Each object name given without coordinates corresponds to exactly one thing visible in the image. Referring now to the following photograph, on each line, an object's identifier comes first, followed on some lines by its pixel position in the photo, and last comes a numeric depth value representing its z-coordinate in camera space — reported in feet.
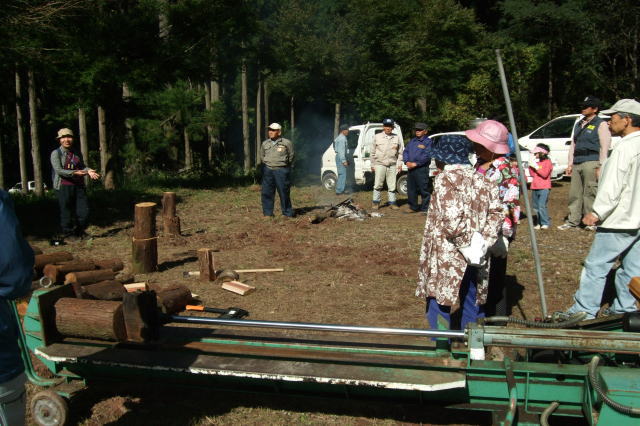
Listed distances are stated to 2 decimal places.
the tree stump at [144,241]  23.73
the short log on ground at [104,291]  15.34
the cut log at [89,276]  18.72
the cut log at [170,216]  29.96
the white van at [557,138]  47.39
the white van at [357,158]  50.57
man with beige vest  39.60
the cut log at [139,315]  12.12
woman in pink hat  13.69
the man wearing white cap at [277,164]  35.60
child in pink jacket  30.63
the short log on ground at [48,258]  19.79
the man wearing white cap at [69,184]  28.89
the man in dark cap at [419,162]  36.96
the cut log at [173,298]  17.90
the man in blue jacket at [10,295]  8.27
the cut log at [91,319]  11.98
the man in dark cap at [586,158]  26.76
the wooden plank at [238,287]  21.21
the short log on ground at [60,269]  19.11
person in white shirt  14.62
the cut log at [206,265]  22.56
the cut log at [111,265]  22.11
